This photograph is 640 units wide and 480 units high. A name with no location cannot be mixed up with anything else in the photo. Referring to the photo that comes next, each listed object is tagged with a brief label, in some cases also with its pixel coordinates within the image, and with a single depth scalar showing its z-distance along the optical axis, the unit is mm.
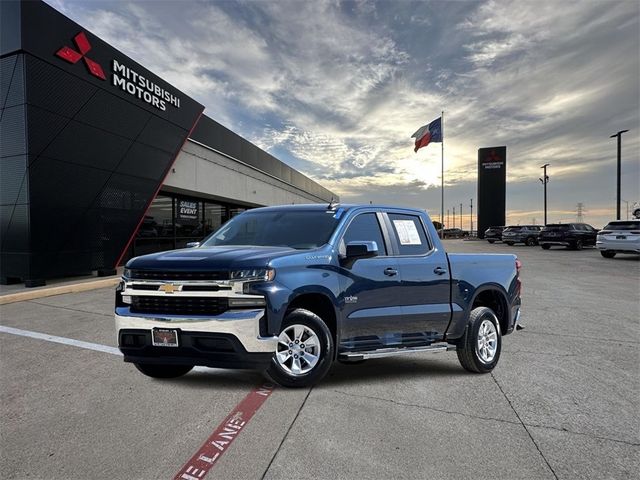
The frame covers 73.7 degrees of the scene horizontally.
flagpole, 31438
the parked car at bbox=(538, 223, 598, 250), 27797
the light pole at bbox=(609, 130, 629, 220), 32750
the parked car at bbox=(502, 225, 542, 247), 35094
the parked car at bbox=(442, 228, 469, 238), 84256
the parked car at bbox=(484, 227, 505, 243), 41156
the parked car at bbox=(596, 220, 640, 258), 19188
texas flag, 31375
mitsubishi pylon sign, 55156
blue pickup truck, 3684
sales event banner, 21328
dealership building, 11031
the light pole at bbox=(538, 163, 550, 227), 53594
